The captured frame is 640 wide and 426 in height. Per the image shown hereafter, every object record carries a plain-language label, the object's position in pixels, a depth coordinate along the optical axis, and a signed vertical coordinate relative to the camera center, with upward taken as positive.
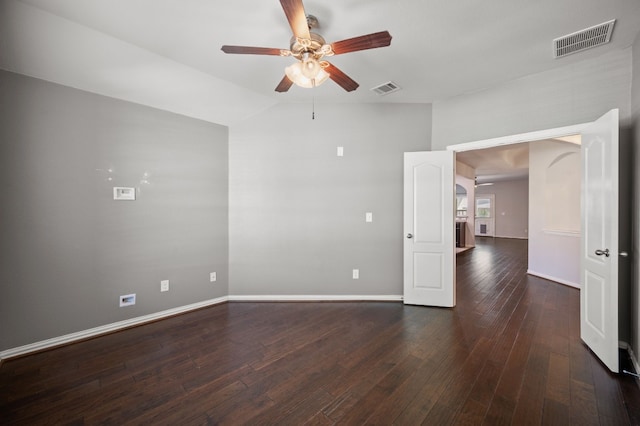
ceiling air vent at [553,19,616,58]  2.08 +1.54
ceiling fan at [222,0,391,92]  1.52 +1.11
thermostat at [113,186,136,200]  2.78 +0.21
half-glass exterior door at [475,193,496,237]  12.24 -0.03
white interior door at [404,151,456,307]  3.35 -0.19
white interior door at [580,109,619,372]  2.02 -0.22
